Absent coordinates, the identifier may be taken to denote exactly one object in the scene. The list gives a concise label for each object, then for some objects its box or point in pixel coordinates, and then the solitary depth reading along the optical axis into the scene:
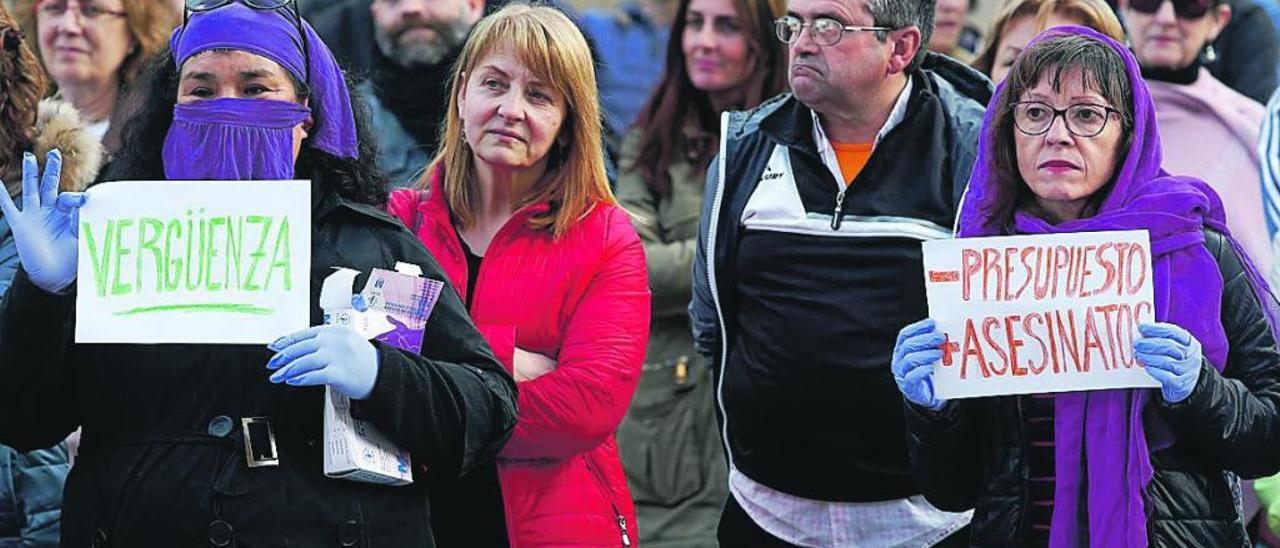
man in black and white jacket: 8.83
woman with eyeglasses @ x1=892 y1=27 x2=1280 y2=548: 7.15
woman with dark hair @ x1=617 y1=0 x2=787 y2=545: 11.32
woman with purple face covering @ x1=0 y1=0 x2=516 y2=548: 6.89
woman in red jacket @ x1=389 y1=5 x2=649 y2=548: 8.28
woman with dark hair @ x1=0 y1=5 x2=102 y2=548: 8.43
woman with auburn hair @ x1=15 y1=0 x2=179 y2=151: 11.91
